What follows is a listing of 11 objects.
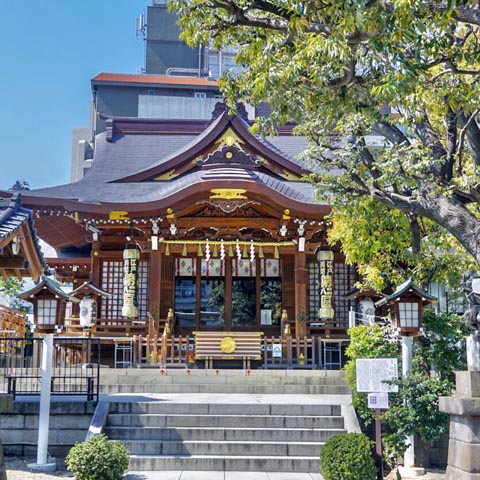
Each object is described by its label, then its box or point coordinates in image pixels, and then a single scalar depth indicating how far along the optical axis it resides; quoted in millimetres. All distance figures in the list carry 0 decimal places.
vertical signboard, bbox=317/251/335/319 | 19031
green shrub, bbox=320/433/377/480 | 9523
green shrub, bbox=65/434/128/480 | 9539
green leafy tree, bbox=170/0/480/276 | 7891
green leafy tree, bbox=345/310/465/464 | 10680
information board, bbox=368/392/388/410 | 10195
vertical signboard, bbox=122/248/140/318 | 18922
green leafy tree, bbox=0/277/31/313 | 27547
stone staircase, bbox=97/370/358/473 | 10969
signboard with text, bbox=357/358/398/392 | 10461
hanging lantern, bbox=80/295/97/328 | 18250
